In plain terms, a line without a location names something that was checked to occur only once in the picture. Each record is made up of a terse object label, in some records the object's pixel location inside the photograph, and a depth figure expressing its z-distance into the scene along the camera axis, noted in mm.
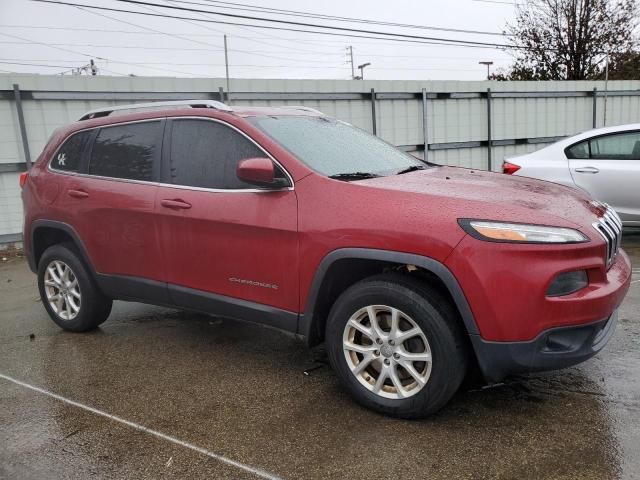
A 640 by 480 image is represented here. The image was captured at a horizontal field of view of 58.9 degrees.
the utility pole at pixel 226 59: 8897
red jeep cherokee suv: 2705
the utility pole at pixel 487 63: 33031
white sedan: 6641
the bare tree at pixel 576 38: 24766
